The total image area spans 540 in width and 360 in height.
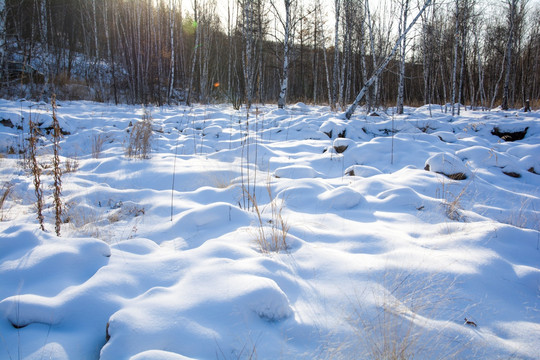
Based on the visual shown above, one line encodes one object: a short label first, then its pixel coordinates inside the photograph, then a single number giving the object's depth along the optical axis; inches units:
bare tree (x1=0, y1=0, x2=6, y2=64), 266.5
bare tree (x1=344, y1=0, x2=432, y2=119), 221.6
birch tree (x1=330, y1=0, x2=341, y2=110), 434.3
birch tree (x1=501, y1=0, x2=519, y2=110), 395.2
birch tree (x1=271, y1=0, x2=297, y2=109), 375.2
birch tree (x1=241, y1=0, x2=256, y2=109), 368.0
